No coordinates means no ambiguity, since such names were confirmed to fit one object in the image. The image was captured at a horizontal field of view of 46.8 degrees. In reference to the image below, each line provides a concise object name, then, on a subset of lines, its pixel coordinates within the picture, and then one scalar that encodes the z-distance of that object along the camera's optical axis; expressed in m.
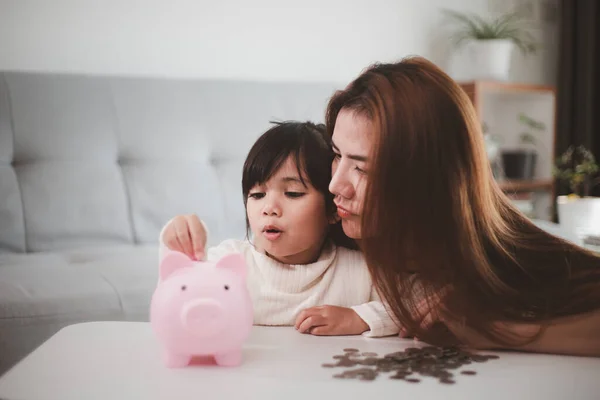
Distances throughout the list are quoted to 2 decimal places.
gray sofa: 2.20
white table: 0.71
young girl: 1.12
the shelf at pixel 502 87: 3.38
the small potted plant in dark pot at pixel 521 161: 3.61
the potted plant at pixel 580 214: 2.37
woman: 0.90
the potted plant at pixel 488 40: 3.44
